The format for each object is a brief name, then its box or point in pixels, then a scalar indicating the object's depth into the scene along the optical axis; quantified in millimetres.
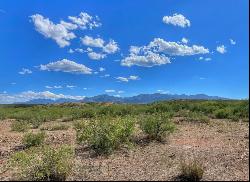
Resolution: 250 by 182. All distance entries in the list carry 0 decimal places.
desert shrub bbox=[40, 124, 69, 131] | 8847
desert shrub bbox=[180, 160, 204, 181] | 4239
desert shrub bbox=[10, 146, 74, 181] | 4537
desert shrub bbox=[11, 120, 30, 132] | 8872
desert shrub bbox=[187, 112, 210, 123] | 9218
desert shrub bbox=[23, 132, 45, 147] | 6671
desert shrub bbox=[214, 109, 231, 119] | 10791
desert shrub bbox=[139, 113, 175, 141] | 6629
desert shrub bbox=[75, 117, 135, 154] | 5745
